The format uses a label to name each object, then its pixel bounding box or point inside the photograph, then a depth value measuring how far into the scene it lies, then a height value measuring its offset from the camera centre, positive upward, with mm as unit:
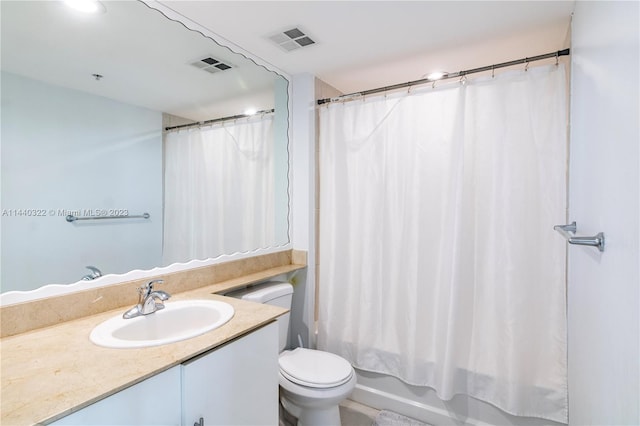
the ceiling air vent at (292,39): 1724 +959
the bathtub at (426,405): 1770 -1222
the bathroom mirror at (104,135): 1165 +314
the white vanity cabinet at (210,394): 809 -577
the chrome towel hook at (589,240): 785 -90
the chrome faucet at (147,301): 1290 -403
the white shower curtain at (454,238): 1630 -189
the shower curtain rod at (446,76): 1604 +778
